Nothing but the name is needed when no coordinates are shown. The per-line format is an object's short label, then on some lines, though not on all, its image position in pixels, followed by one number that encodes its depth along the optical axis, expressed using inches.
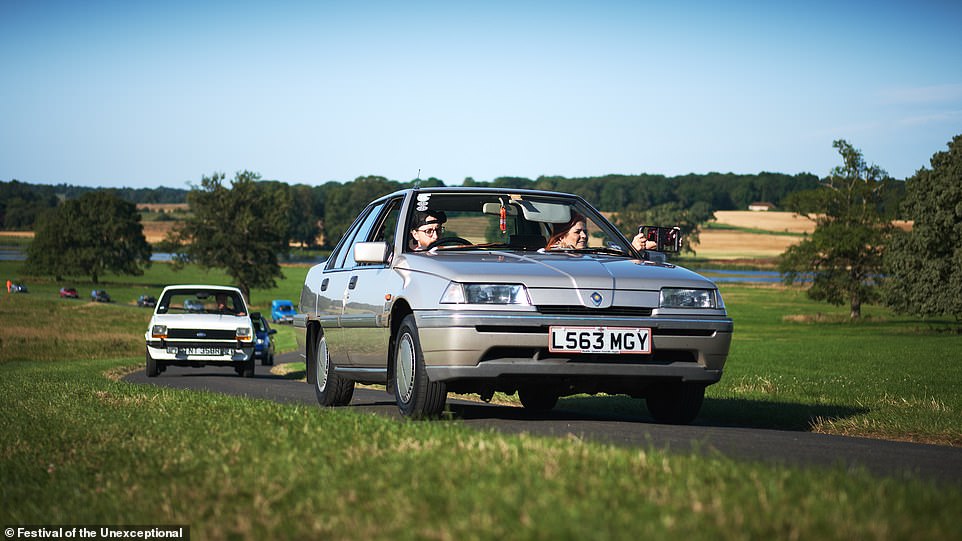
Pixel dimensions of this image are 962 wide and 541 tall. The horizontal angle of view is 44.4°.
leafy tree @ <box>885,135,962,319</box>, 2048.5
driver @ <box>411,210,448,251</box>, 390.0
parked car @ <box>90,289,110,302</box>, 4019.7
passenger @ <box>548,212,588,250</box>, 389.4
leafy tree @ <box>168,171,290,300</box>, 3730.8
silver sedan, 320.8
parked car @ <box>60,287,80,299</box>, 4259.4
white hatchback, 869.8
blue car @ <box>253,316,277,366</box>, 1342.0
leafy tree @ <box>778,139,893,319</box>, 2795.3
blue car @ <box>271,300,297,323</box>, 3240.7
